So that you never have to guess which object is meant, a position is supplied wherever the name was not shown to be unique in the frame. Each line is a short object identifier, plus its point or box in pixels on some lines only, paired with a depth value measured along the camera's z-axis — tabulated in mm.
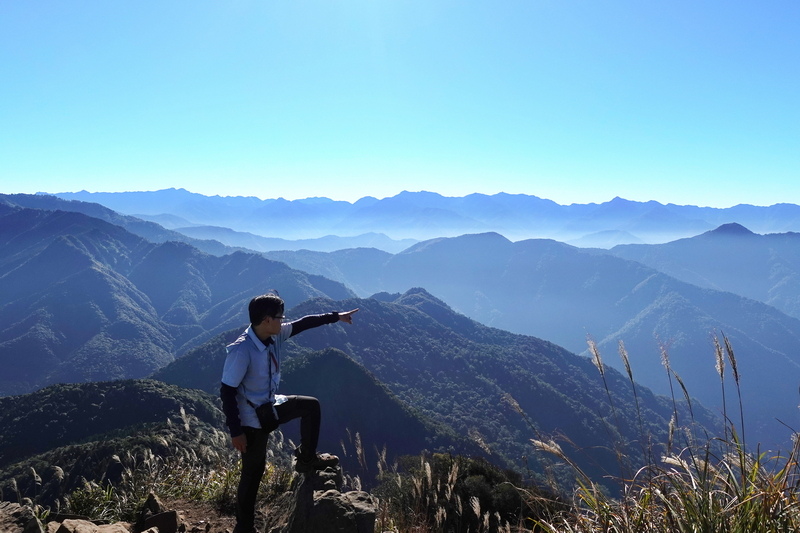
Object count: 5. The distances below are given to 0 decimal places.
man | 3908
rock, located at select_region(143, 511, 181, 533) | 4586
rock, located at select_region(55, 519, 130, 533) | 3814
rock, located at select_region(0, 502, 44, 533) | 3936
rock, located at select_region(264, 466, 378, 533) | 4121
